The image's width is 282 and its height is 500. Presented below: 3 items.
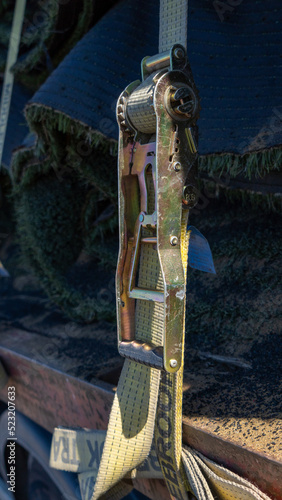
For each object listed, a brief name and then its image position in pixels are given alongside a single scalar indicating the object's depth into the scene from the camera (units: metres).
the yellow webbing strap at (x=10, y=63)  1.67
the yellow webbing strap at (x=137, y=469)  0.67
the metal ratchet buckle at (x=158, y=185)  0.67
